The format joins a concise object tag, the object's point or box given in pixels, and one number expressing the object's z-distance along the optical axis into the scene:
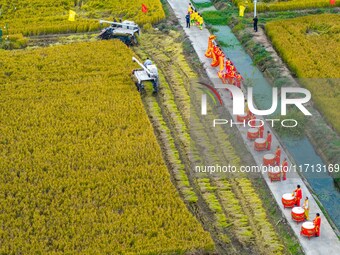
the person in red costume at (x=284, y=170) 23.98
